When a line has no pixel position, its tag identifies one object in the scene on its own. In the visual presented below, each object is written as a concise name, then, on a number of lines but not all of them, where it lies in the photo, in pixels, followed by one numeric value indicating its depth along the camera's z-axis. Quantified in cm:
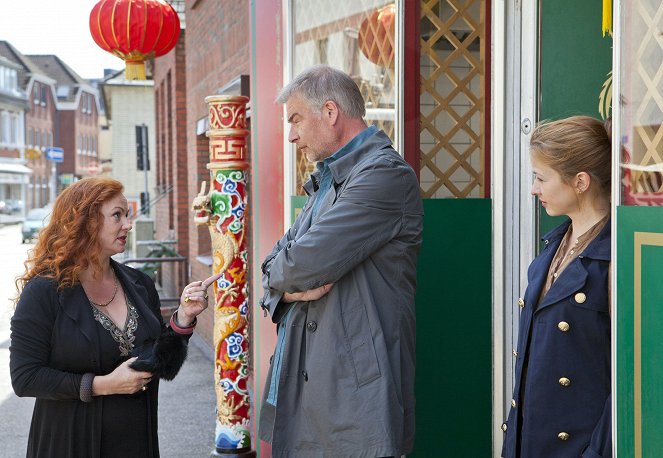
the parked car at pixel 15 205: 6203
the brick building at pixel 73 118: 7456
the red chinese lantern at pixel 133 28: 823
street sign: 6806
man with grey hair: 264
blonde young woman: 237
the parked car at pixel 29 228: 3609
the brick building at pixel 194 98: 821
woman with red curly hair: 292
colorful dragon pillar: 517
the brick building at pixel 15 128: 6162
